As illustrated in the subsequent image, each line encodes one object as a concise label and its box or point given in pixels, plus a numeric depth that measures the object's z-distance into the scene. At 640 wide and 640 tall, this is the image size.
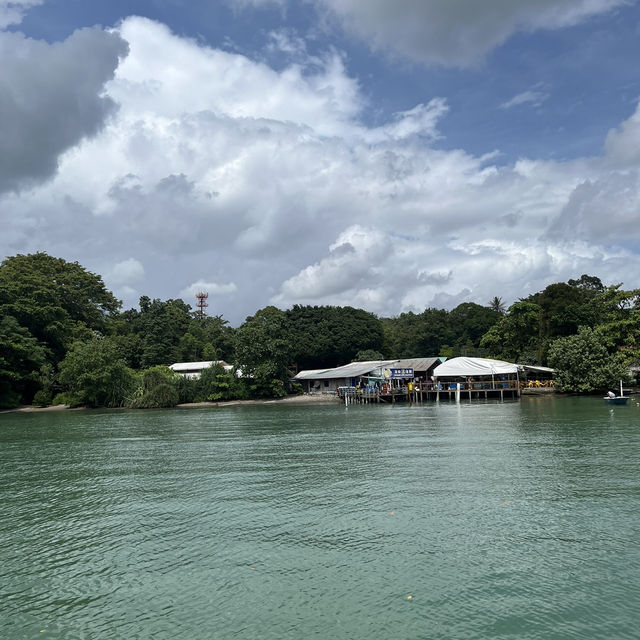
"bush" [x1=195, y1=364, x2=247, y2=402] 57.16
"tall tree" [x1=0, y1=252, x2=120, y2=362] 54.97
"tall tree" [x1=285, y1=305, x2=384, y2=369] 71.94
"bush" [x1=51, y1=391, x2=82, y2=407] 54.47
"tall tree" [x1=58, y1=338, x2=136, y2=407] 52.81
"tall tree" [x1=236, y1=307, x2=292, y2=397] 56.59
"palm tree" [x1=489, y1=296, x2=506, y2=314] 92.62
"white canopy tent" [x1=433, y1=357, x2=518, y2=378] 53.16
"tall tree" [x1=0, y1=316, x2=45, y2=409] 50.31
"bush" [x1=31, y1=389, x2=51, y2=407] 54.56
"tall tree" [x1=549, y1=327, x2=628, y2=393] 50.94
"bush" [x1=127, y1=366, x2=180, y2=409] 54.41
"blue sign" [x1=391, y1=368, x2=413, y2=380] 54.87
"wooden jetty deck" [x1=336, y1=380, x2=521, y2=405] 54.28
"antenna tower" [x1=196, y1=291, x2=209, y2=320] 101.38
